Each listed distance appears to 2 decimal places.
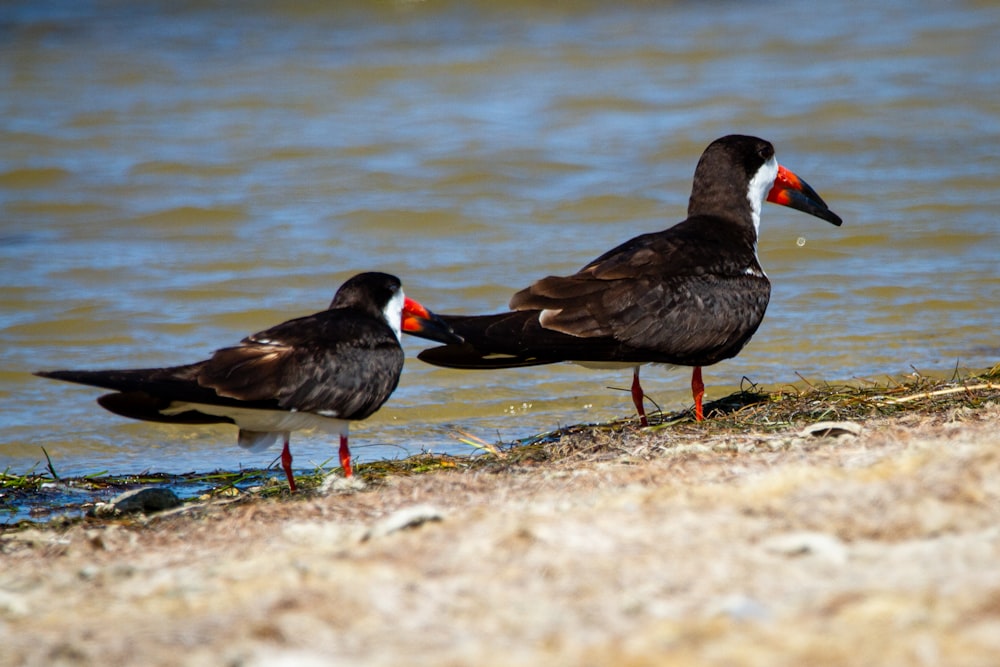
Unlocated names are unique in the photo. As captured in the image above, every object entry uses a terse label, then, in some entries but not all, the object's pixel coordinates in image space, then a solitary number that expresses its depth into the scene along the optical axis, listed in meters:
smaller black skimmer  11.05
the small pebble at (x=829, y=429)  11.20
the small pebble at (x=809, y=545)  7.43
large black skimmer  13.09
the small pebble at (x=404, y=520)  8.57
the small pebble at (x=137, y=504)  11.36
